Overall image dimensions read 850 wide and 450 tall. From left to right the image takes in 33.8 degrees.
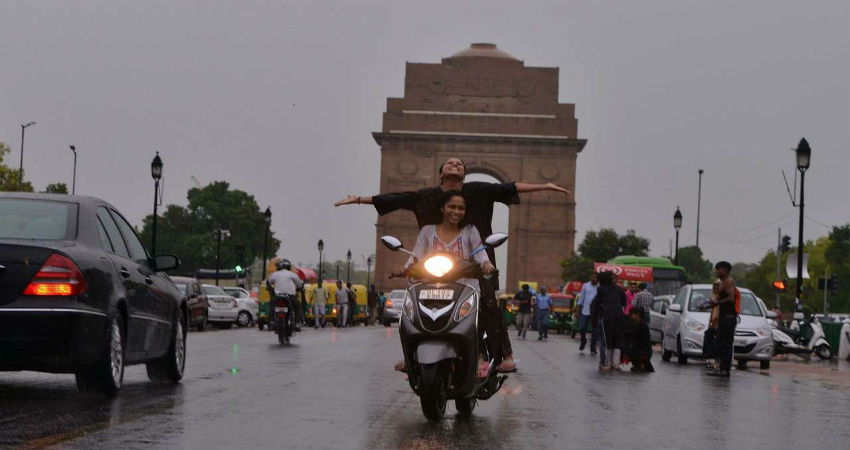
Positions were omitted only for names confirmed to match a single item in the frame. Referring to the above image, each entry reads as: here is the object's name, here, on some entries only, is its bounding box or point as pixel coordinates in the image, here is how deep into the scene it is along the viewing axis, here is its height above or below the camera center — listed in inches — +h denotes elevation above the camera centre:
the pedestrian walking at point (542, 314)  1462.5 -27.1
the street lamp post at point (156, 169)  1594.5 +116.6
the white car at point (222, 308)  1598.2 -38.9
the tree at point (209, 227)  4901.6 +169.7
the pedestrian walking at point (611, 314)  781.9 -12.8
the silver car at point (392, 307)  2036.2 -37.2
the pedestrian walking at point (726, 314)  775.1 -9.3
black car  360.5 -6.5
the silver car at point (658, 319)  1205.7 -21.7
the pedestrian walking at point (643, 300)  1008.2 -4.8
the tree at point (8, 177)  2267.5 +142.9
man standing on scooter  390.1 +23.5
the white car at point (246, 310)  1795.0 -44.9
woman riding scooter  388.5 +13.8
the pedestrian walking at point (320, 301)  1704.0 -27.4
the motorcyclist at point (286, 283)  991.6 -4.4
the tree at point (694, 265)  7378.9 +167.0
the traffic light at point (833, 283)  1813.7 +24.7
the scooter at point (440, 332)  351.3 -12.1
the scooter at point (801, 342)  1168.8 -36.3
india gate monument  3567.9 +375.0
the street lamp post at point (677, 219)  2373.3 +128.3
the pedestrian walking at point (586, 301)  1124.5 -8.3
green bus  2235.5 +32.9
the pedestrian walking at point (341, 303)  1831.2 -30.9
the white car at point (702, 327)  910.4 -20.2
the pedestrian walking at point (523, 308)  1414.9 -20.7
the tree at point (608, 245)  4165.8 +140.8
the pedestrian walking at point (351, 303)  1994.1 -34.9
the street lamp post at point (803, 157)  1328.7 +136.2
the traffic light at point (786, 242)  2137.1 +88.8
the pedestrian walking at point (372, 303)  2357.8 -38.4
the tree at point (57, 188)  4167.8 +240.0
